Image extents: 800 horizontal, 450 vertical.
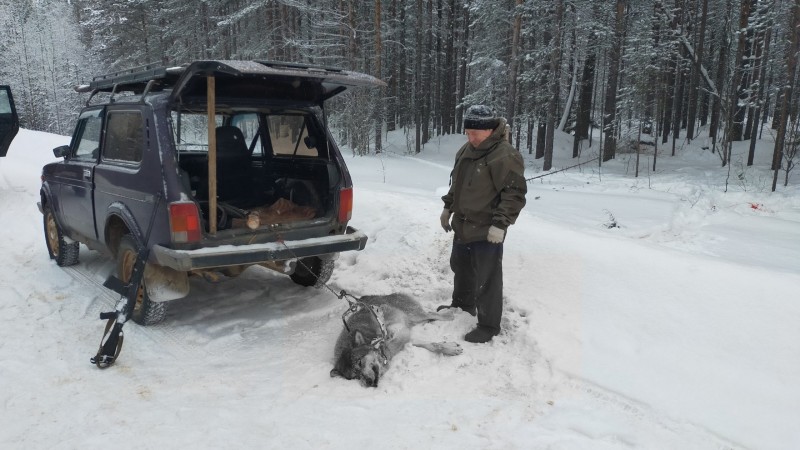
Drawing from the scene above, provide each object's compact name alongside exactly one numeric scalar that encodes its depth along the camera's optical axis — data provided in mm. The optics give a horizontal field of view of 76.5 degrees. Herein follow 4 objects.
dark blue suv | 3973
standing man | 3838
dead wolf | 3625
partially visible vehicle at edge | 9680
